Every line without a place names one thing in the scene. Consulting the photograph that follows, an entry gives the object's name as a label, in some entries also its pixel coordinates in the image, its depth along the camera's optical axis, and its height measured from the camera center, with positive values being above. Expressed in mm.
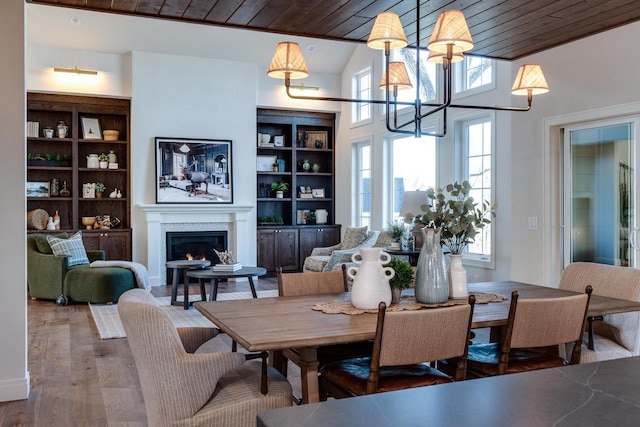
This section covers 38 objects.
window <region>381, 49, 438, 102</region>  7590 +1811
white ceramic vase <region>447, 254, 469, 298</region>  2908 -363
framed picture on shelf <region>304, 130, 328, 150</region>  10242 +1245
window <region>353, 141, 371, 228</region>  9359 +445
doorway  4562 +146
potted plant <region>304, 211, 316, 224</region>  10164 -137
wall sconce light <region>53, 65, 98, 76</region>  8172 +2002
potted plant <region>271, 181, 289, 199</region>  9875 +370
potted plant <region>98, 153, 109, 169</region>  8758 +748
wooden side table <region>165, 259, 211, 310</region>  6828 -715
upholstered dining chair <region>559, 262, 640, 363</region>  2863 -576
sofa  7371 -549
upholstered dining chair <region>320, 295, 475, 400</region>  2023 -508
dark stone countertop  987 -366
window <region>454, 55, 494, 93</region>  6527 +1609
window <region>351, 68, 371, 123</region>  9195 +1919
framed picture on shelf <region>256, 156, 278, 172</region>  9758 +801
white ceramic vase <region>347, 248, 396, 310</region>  2590 -328
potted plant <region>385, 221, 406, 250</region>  7015 -291
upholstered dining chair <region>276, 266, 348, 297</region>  3186 -423
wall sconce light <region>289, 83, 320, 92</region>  9462 +2034
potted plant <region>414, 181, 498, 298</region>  2893 -81
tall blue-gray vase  2661 -294
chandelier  2662 +804
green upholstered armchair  6902 -858
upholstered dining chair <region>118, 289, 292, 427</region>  2109 -647
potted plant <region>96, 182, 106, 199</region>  8789 +300
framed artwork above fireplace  8648 +601
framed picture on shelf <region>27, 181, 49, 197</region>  8445 +305
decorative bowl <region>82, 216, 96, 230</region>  8656 -190
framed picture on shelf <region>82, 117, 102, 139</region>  8672 +1239
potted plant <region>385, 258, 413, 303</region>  2680 -309
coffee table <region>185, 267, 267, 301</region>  6263 -723
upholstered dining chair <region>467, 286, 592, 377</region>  2305 -483
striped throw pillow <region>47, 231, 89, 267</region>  7055 -497
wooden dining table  2092 -467
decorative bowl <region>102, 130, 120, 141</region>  8742 +1141
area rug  5418 -1151
